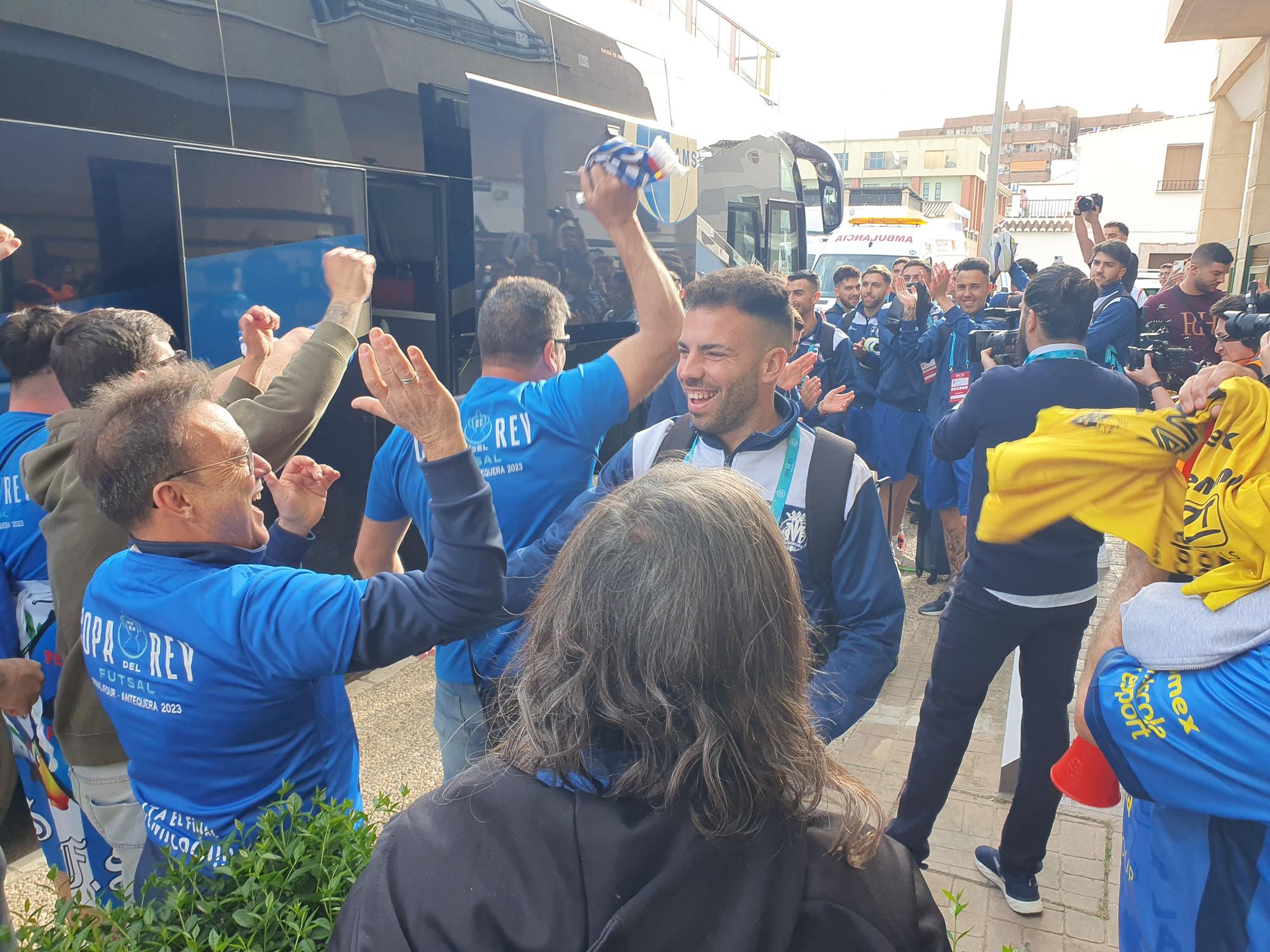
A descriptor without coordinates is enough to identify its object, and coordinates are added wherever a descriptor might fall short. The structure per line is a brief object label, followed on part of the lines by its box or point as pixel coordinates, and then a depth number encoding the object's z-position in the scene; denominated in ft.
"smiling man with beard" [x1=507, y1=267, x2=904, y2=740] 7.57
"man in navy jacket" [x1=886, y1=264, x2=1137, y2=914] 10.05
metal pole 54.65
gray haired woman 3.34
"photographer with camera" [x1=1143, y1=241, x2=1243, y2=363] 20.06
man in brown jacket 7.55
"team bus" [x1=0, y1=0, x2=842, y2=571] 10.60
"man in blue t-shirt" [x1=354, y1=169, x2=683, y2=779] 9.45
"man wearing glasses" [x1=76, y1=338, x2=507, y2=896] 5.71
